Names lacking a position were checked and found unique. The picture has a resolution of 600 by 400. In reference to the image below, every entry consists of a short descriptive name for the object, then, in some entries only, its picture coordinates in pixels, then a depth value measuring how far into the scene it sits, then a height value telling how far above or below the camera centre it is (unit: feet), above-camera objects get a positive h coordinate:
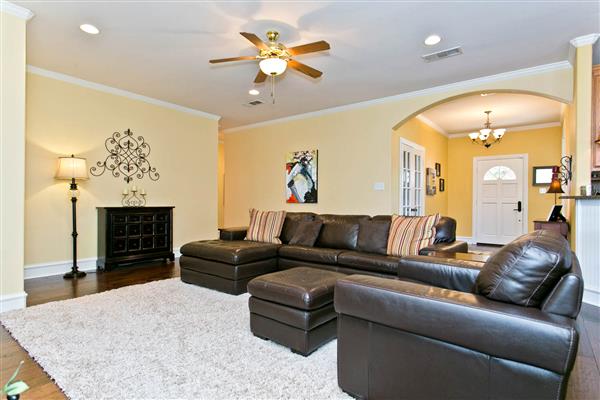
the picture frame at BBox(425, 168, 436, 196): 23.04 +1.31
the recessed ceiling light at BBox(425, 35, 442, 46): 10.90 +5.49
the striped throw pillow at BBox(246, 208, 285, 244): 14.71 -1.31
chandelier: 21.54 +4.62
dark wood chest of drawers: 15.14 -1.82
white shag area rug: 5.88 -3.45
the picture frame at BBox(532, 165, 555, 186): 23.53 +1.85
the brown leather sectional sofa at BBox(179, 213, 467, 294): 11.68 -2.16
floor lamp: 13.93 +0.99
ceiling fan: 9.28 +4.38
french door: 19.19 +1.34
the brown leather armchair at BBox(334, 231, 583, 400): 3.85 -1.76
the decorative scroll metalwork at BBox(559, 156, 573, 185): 12.62 +1.31
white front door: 24.75 +0.17
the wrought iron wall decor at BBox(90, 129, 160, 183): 16.34 +2.05
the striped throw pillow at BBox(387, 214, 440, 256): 11.66 -1.32
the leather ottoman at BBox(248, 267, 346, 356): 7.19 -2.61
